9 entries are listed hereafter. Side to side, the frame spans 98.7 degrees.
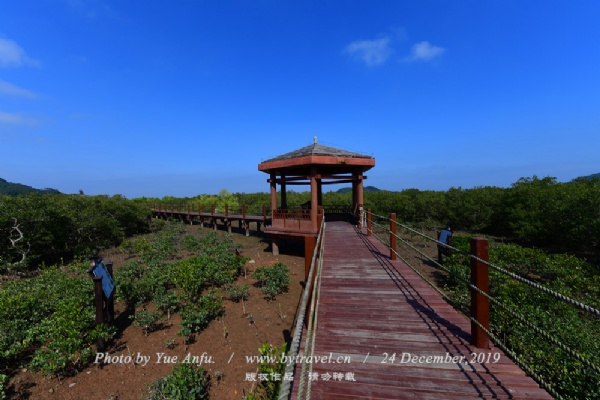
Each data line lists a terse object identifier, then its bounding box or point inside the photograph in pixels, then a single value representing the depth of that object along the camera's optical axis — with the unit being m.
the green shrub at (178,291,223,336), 5.81
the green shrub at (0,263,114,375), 4.68
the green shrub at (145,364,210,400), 3.87
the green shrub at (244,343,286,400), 3.28
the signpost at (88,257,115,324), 5.52
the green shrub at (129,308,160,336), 6.00
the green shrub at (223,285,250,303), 7.73
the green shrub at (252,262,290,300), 8.05
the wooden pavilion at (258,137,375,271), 10.85
